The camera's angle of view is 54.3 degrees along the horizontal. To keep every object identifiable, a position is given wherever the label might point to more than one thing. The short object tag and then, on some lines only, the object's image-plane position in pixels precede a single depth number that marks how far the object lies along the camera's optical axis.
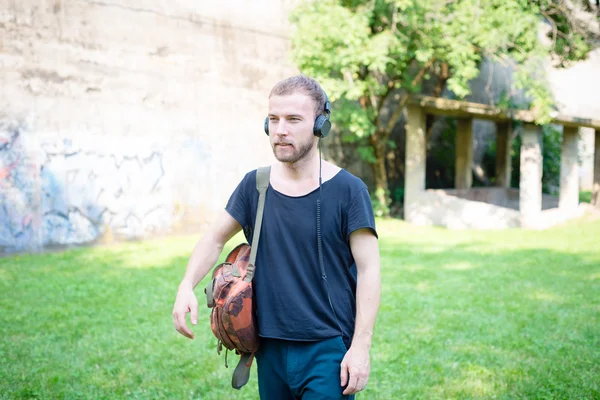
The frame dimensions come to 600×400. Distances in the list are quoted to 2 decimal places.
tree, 12.84
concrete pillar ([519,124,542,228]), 15.66
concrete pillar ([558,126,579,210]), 17.41
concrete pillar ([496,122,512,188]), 21.41
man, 2.46
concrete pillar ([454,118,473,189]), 19.78
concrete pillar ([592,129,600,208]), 18.92
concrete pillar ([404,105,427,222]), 17.16
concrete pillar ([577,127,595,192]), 28.69
